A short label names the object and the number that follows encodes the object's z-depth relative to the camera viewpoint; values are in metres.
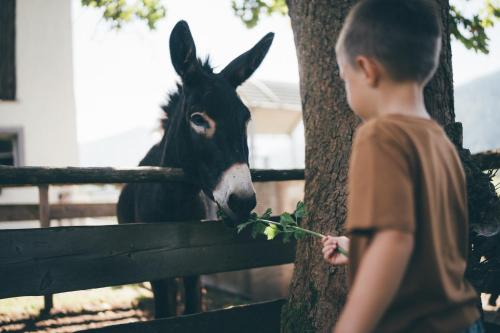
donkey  2.61
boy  0.97
